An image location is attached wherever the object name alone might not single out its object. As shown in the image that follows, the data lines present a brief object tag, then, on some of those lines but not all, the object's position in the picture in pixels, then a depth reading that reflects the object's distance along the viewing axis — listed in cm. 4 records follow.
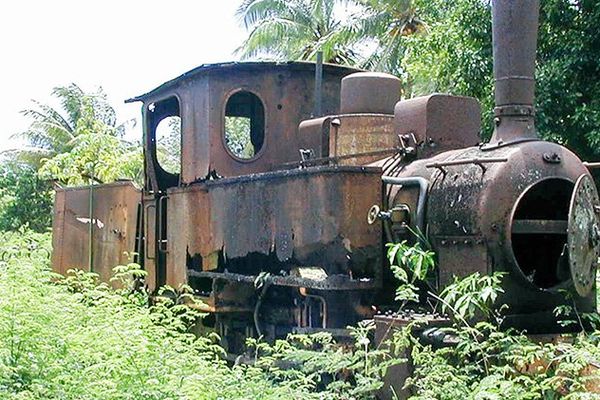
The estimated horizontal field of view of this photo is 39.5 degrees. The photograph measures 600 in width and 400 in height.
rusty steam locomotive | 464
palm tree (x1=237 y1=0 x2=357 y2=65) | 2133
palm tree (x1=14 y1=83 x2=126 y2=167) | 2469
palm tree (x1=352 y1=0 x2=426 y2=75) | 1811
